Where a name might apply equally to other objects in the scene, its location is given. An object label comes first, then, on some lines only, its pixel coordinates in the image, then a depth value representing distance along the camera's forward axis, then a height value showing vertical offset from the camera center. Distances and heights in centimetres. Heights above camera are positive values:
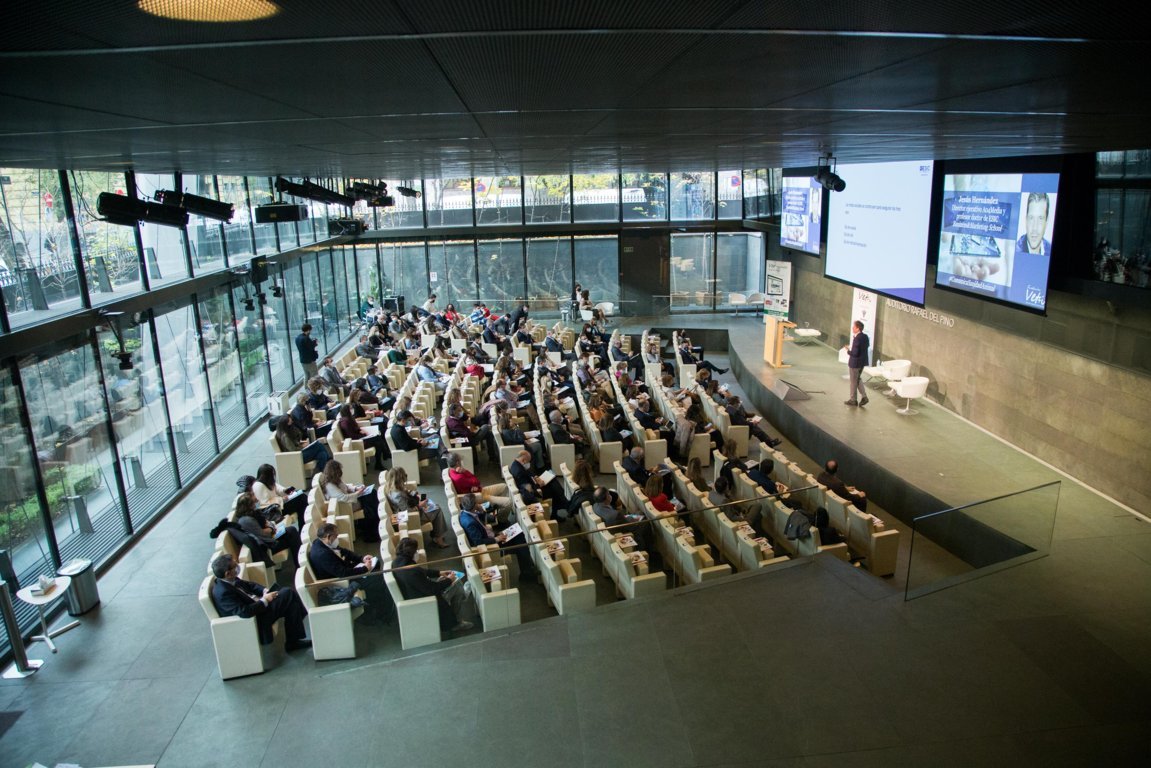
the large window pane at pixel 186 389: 1123 -261
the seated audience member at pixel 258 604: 649 -334
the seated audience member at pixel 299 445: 1084 -328
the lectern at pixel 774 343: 1628 -300
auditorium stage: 938 -360
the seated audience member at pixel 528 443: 1109 -341
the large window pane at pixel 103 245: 909 -31
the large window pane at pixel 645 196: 2398 +33
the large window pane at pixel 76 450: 815 -258
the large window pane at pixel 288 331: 1667 -262
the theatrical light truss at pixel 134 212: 802 +9
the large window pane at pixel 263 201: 1576 +33
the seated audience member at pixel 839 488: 895 -335
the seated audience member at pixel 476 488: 932 -340
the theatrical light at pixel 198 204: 932 +18
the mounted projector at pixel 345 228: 1981 -35
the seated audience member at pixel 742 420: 1209 -346
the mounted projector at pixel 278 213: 1284 +5
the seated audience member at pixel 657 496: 878 -338
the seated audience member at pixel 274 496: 890 -329
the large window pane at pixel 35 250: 782 -30
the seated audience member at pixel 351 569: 670 -335
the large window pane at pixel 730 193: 2364 +35
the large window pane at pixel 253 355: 1448 -269
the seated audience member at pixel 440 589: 680 -337
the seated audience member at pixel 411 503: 885 -338
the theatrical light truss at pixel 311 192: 1283 +42
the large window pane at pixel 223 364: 1285 -254
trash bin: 752 -363
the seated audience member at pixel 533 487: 920 -340
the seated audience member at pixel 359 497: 934 -349
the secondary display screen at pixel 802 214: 1839 -29
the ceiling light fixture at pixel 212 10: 194 +54
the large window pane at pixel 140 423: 968 -271
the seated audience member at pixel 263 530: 795 -331
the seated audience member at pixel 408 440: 1108 -330
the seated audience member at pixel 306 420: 1149 -311
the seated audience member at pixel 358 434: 1159 -335
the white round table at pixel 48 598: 674 -331
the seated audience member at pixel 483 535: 743 -336
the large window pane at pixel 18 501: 748 -276
